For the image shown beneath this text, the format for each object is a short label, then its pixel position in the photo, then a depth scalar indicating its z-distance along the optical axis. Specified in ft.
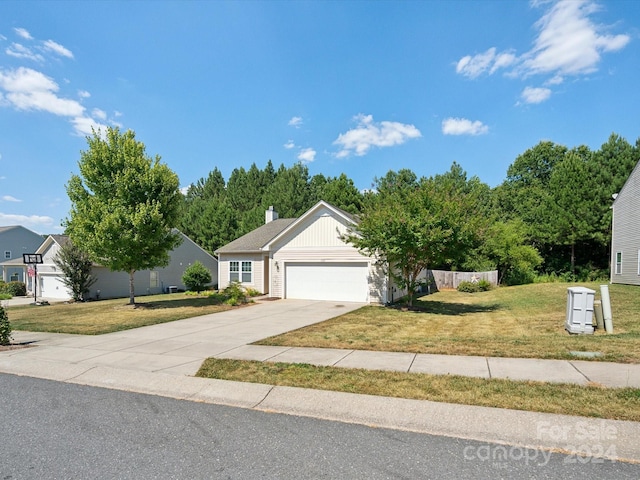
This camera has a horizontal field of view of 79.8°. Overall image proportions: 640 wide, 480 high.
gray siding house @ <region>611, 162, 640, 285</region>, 68.80
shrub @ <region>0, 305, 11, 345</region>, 33.14
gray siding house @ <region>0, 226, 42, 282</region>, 126.00
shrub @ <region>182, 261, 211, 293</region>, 90.53
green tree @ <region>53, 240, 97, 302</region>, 80.53
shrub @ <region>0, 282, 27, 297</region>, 107.65
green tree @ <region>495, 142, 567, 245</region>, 140.15
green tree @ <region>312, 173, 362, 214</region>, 132.46
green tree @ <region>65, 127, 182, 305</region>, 57.31
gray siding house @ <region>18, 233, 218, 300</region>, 90.17
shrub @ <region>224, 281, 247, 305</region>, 62.06
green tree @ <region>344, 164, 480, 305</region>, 48.62
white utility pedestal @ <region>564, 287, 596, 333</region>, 31.94
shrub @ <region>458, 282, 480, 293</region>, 88.69
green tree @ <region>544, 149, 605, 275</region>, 102.12
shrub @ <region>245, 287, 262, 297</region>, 67.91
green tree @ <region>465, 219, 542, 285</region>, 100.37
